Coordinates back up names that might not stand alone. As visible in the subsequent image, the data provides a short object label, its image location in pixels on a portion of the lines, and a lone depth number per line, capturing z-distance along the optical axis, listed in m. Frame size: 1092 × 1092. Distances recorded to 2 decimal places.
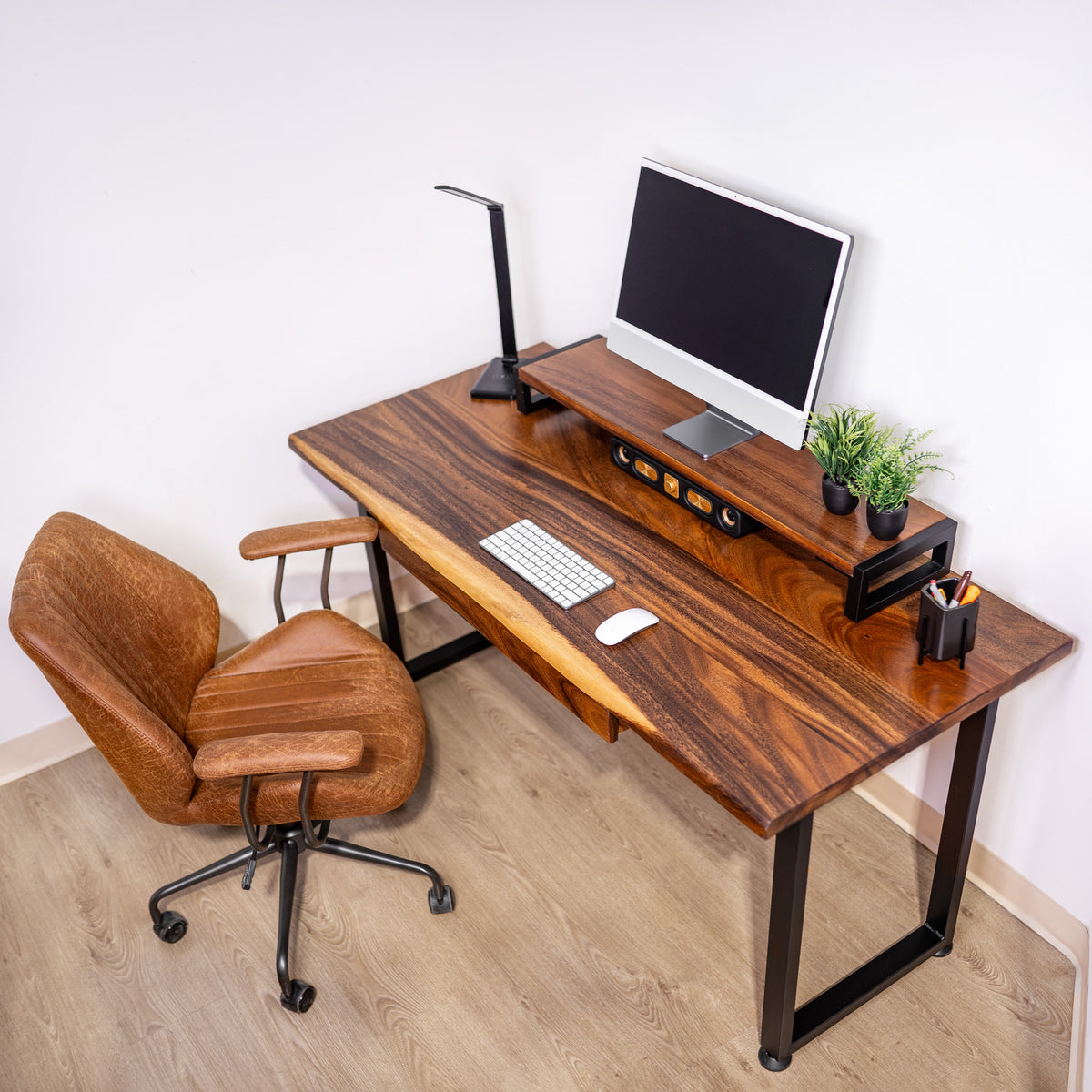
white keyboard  2.06
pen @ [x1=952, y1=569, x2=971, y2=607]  1.78
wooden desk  1.73
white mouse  1.92
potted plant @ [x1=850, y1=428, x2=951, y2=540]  1.88
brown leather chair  1.88
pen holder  1.77
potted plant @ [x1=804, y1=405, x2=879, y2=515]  1.93
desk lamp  2.55
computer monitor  1.95
